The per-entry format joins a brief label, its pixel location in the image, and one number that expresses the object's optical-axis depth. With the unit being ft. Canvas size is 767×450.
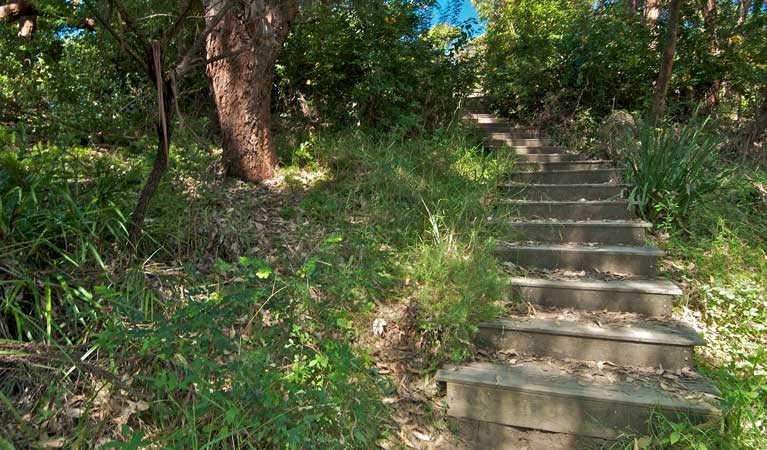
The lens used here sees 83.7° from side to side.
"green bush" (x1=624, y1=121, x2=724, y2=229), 11.75
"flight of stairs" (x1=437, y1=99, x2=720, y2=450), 6.75
